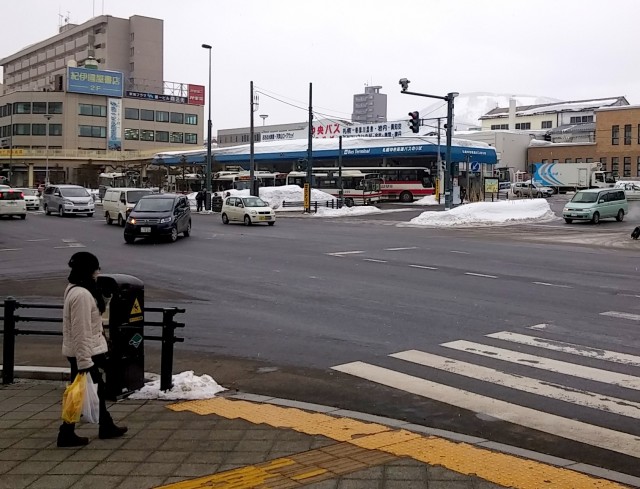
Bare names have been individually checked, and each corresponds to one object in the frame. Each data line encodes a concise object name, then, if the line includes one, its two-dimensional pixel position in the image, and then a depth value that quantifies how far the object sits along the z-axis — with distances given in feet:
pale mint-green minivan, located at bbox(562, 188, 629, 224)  127.44
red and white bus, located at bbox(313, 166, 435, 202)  214.69
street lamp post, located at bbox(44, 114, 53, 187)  292.10
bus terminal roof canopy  222.07
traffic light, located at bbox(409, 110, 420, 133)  127.13
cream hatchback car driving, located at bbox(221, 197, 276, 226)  118.93
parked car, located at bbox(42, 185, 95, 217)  136.67
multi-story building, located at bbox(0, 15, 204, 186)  325.42
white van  114.52
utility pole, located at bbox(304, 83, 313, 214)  161.31
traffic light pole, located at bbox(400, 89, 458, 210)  133.58
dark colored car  84.74
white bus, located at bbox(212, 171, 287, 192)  242.62
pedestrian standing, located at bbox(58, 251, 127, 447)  18.69
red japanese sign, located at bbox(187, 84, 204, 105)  397.39
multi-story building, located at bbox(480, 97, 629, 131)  368.07
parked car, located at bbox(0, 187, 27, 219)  127.54
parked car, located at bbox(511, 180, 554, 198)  240.73
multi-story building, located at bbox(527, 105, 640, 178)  277.03
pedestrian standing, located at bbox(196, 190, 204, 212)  171.12
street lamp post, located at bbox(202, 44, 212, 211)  170.19
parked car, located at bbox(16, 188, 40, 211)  169.37
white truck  234.58
